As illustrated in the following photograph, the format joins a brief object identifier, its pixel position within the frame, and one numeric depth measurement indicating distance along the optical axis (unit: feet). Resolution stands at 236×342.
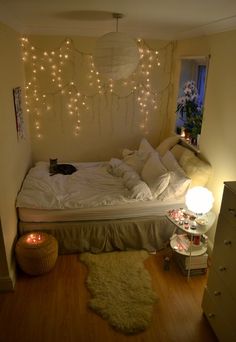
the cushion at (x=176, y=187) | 10.23
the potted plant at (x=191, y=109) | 11.51
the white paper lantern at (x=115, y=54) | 8.38
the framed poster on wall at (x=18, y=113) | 10.42
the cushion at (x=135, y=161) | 12.13
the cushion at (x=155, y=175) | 10.18
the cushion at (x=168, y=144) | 12.87
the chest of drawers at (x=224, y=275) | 6.26
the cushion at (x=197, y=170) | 10.01
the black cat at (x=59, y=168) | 12.36
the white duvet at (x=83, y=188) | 9.93
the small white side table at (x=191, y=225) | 8.80
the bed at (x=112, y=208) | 9.80
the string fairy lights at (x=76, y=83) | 12.80
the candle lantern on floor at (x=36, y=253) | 8.65
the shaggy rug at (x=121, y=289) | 7.59
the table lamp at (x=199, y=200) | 8.66
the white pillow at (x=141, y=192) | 10.11
